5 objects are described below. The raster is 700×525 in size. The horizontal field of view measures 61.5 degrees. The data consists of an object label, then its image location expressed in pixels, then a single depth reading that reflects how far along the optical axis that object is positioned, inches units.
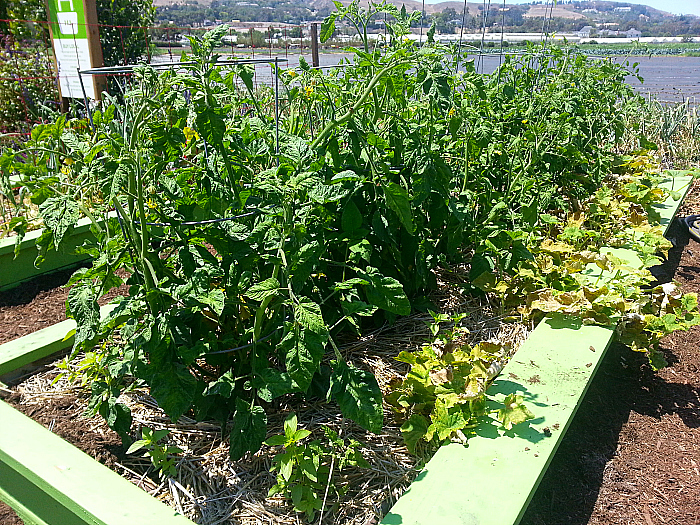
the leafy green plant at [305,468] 63.2
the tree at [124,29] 270.2
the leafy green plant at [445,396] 71.8
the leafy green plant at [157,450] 69.2
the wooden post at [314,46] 256.4
